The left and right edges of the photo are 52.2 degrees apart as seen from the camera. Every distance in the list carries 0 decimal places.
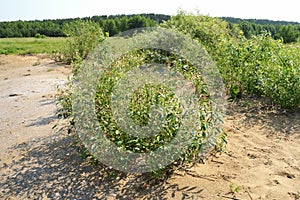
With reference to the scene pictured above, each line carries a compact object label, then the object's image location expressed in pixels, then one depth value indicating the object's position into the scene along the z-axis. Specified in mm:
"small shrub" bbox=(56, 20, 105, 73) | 10641
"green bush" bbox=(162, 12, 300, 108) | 4391
